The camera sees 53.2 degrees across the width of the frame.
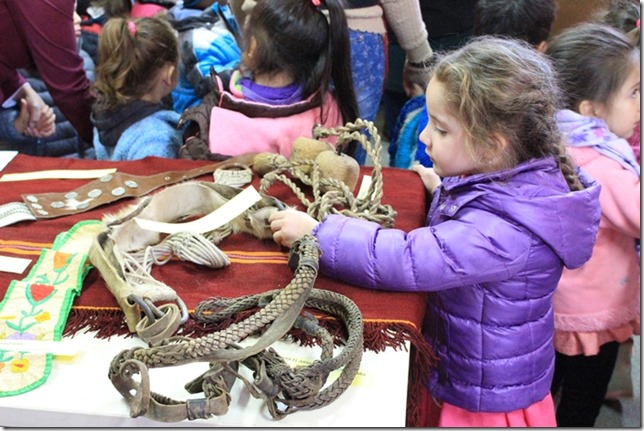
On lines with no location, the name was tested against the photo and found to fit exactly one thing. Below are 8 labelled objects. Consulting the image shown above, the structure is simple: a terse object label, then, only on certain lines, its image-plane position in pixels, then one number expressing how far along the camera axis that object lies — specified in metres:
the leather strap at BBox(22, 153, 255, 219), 1.22
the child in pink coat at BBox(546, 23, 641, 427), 1.29
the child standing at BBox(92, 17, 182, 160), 1.67
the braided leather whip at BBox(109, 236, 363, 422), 0.74
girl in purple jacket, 0.94
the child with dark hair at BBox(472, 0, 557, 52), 1.78
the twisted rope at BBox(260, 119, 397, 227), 1.13
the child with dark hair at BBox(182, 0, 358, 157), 1.49
